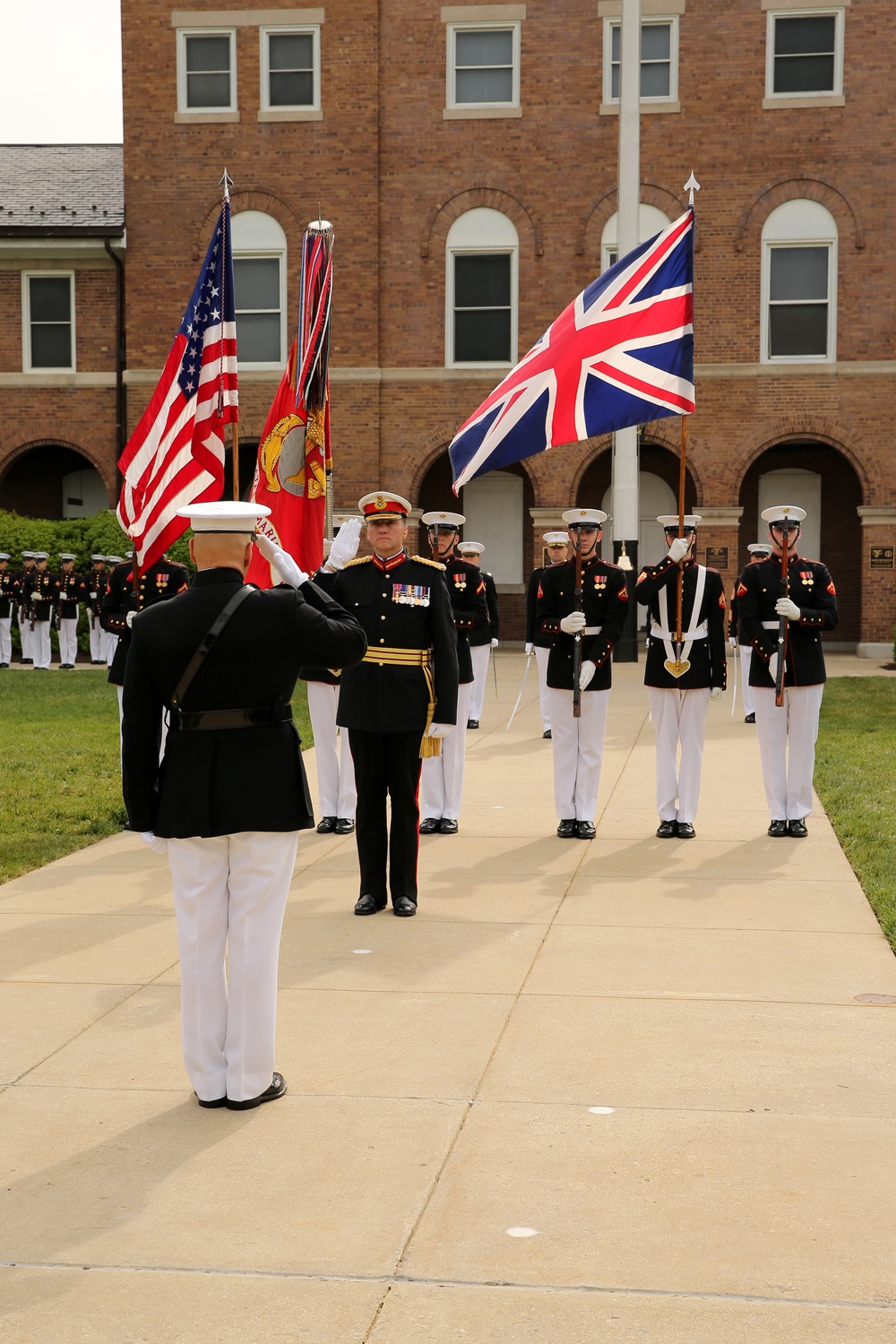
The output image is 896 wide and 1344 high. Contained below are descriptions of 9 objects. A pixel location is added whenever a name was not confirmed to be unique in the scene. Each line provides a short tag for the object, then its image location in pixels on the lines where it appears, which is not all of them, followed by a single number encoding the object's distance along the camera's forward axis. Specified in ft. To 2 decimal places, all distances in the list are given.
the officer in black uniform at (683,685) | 31.63
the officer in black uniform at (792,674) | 31.40
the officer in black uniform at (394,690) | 24.29
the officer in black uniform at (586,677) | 31.58
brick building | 86.02
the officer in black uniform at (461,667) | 32.58
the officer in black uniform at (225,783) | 15.26
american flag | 27.99
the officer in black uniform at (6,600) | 85.25
